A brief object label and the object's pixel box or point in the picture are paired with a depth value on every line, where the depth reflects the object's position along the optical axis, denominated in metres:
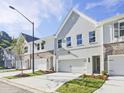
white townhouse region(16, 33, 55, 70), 13.85
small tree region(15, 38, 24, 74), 12.50
